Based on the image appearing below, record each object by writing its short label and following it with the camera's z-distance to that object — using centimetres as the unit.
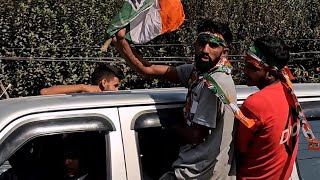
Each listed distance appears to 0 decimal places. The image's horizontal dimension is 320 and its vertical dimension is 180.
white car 272
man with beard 287
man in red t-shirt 297
